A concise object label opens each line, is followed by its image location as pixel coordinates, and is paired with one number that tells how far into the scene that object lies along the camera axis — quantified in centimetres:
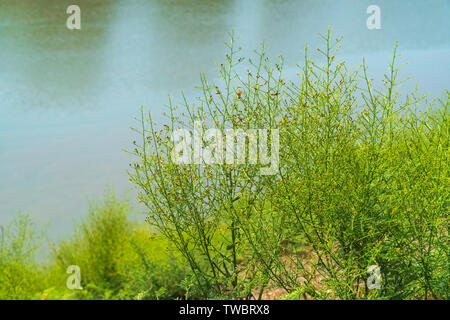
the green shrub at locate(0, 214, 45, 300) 872
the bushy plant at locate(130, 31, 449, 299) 442
